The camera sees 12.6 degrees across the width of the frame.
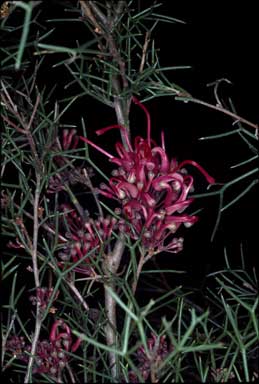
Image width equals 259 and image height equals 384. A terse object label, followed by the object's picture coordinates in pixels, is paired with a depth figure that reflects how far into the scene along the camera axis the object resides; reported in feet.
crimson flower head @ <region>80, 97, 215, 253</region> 1.62
